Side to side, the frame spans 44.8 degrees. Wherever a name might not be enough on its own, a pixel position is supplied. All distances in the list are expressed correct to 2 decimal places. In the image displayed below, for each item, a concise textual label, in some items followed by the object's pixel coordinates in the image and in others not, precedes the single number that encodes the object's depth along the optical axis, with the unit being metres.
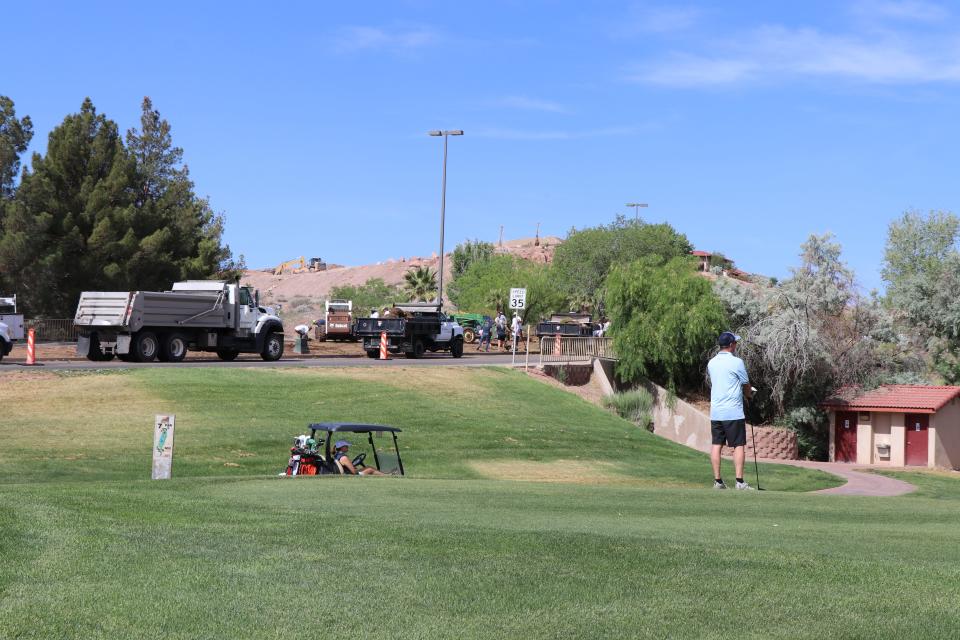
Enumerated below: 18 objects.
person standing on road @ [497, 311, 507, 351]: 64.62
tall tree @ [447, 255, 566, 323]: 79.75
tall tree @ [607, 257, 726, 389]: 44.78
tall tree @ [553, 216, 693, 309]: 107.81
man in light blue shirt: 14.45
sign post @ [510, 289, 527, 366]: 42.41
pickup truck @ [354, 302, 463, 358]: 48.97
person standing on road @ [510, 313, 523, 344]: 52.30
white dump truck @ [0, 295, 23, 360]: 39.59
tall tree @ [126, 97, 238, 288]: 60.25
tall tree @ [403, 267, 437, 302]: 92.19
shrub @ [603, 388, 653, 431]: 42.50
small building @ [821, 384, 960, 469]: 42.97
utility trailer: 61.75
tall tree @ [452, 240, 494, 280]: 127.04
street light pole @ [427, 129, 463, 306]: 57.88
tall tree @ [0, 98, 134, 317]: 55.41
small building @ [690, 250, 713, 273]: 150.73
